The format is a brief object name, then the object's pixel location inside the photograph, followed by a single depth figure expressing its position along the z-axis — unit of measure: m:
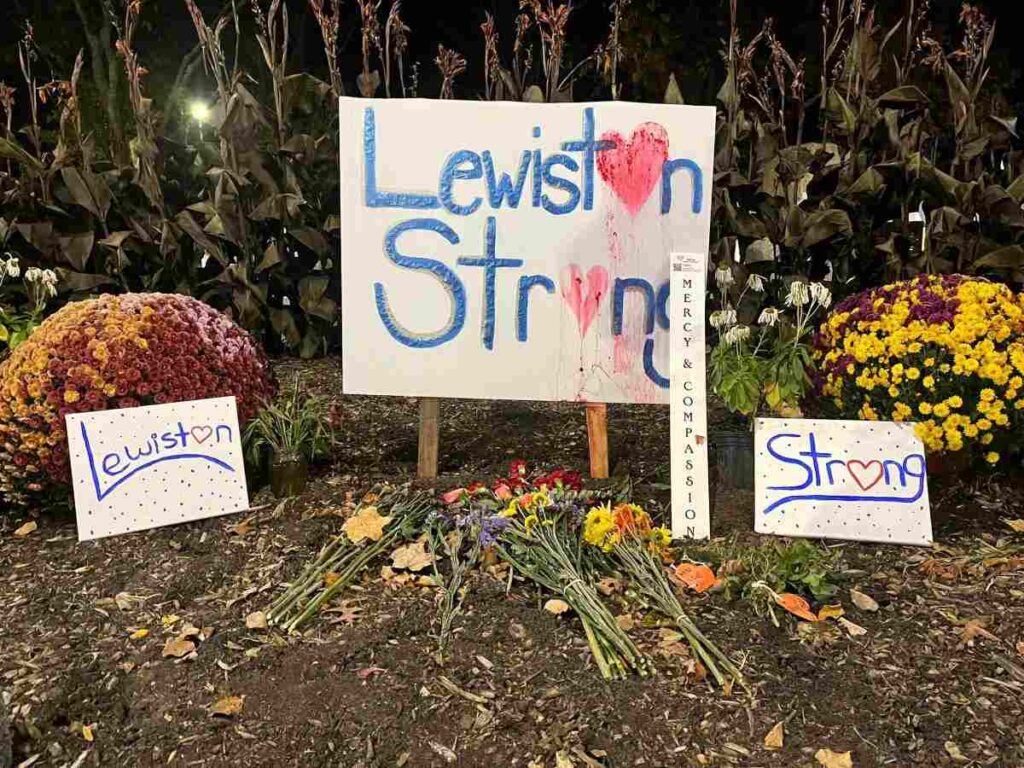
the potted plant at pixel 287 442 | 2.81
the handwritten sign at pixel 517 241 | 2.74
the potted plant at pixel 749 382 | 2.78
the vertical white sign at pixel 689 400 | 2.52
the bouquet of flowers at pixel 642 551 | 2.03
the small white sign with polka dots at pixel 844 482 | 2.49
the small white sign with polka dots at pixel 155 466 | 2.57
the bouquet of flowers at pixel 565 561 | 1.95
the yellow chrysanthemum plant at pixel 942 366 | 2.54
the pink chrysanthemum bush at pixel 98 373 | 2.65
